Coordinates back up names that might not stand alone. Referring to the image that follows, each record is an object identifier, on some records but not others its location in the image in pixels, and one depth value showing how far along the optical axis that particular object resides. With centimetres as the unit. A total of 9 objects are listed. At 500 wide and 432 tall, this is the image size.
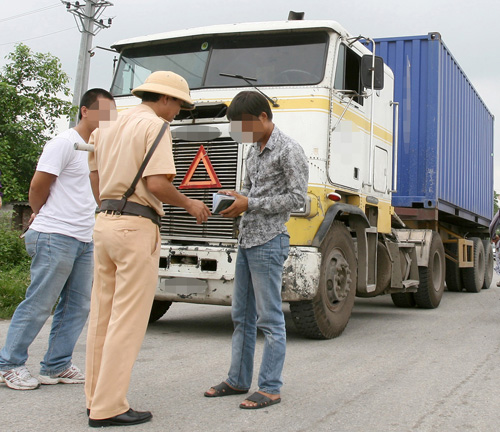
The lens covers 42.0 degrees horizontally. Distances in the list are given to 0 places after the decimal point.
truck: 598
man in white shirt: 419
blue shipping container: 958
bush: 768
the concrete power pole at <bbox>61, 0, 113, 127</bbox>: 1669
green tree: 1647
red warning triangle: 604
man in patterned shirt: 386
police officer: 336
